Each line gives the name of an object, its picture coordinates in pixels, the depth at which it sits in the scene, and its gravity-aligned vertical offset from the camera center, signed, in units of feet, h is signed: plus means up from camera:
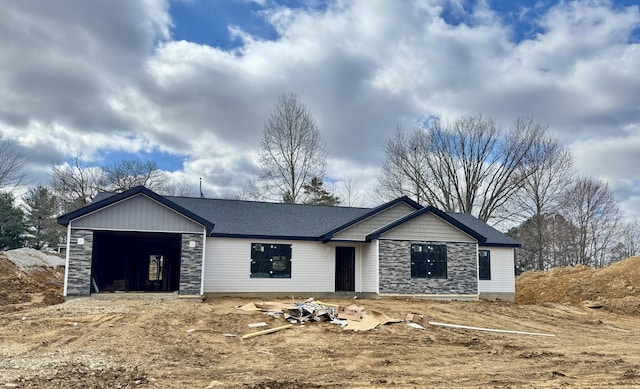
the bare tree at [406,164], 119.65 +22.47
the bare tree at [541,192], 113.29 +15.62
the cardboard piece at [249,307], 47.14 -5.23
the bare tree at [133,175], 137.80 +21.74
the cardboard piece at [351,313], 42.99 -5.09
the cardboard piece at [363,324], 40.22 -5.72
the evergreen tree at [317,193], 119.34 +15.15
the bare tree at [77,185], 130.41 +17.32
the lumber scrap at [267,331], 36.15 -5.88
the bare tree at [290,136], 114.32 +27.15
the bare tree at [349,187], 138.72 +18.95
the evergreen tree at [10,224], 117.39 +6.20
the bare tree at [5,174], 111.14 +16.88
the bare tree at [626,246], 132.52 +3.79
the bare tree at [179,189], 145.87 +18.84
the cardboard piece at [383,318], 42.57 -5.44
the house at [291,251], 56.03 +0.40
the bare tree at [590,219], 126.11 +10.08
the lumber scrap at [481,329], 43.14 -6.36
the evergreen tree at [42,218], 135.64 +8.98
